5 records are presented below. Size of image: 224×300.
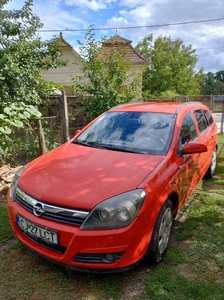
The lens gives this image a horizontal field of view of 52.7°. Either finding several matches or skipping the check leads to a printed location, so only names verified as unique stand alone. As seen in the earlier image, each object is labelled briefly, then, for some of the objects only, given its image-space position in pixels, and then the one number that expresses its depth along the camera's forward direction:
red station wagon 1.85
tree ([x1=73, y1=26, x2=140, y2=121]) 6.21
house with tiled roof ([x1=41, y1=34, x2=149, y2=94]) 16.73
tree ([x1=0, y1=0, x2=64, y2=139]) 4.11
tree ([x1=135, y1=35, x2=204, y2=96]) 26.95
